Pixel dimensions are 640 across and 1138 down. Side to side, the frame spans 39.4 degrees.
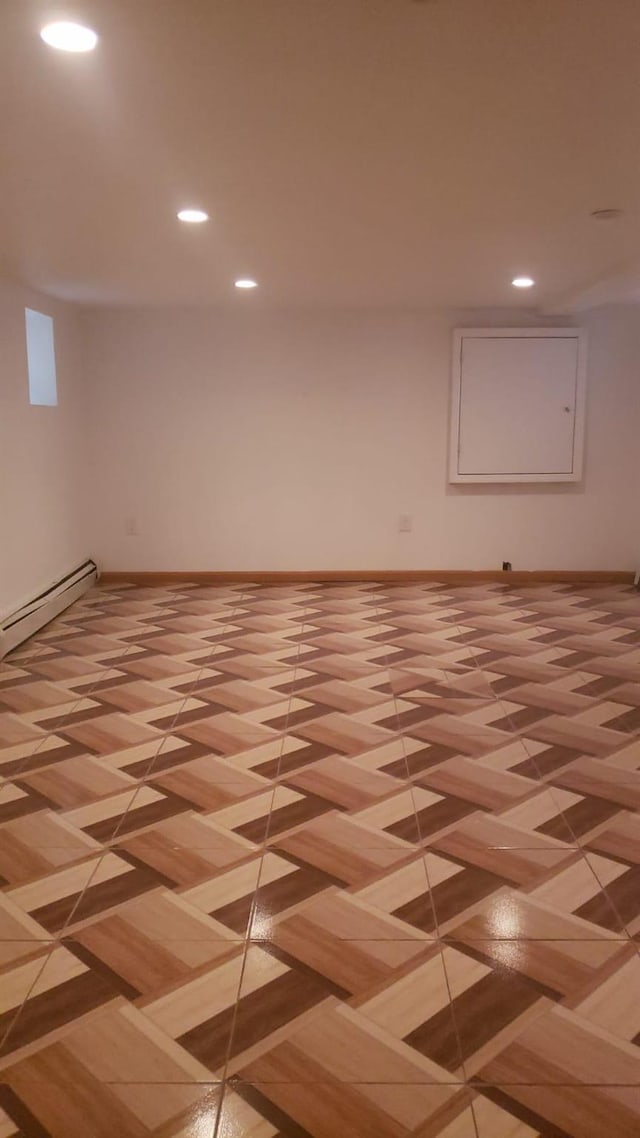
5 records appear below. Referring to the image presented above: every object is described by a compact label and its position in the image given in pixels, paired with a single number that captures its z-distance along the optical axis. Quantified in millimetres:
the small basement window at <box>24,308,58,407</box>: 5992
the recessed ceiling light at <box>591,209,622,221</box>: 3555
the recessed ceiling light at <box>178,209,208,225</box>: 3566
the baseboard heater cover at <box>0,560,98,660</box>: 4914
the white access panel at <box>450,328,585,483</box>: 6738
